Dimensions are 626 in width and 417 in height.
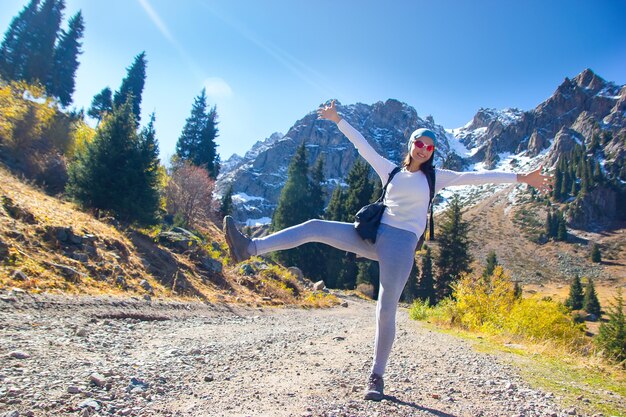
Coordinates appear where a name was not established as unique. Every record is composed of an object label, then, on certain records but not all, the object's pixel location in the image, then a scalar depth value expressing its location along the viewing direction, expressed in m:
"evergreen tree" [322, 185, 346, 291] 35.25
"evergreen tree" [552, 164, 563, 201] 159.88
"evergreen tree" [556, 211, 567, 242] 133.75
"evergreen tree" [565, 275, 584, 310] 70.56
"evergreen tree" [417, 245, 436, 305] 43.66
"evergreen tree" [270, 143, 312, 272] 39.44
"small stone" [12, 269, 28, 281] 6.03
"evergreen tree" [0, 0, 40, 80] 46.12
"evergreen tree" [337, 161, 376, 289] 35.66
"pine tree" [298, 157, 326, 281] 34.94
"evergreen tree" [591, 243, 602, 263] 115.62
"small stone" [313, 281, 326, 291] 23.16
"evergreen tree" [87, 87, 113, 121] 52.59
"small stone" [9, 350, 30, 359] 2.95
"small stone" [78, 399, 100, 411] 2.21
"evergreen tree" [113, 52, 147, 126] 50.51
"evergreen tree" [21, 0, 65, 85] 46.62
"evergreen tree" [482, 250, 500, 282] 64.35
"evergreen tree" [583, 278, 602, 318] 66.69
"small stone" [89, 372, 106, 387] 2.61
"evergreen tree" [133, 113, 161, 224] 14.45
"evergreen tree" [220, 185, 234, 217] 53.16
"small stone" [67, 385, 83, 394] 2.40
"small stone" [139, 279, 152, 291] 9.27
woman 3.20
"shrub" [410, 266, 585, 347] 10.30
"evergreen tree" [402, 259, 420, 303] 43.04
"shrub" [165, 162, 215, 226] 24.47
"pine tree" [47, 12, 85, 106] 49.42
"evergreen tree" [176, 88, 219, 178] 51.19
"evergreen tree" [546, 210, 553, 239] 138.05
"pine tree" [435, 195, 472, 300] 36.31
